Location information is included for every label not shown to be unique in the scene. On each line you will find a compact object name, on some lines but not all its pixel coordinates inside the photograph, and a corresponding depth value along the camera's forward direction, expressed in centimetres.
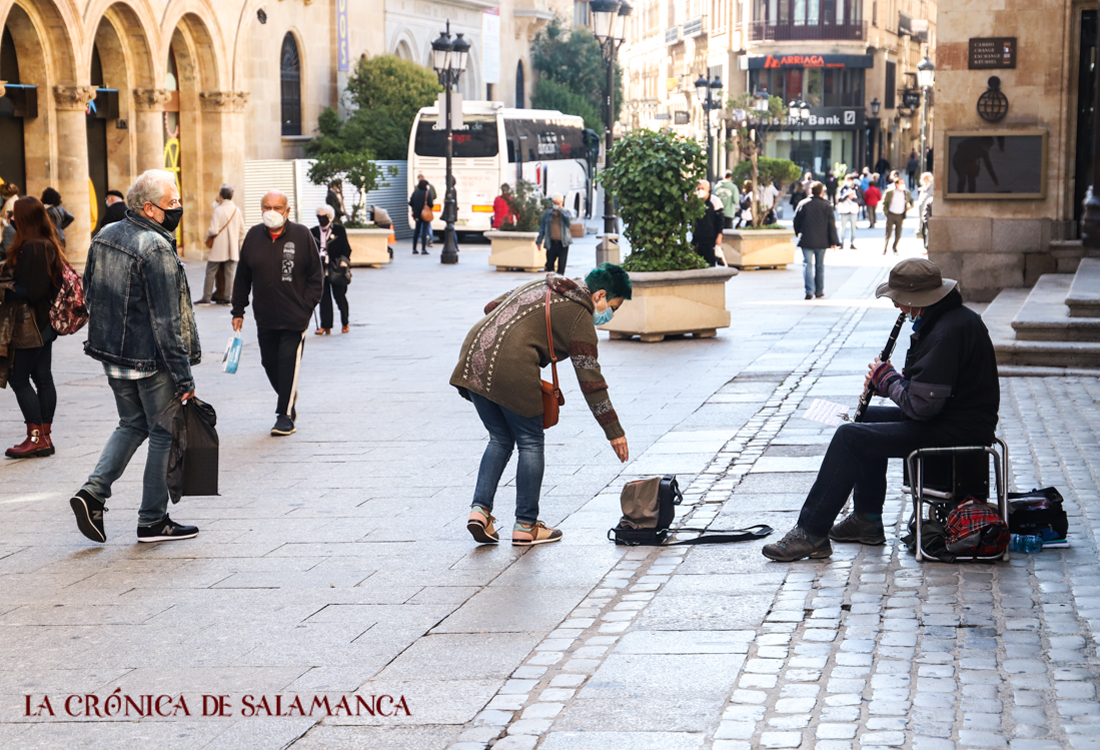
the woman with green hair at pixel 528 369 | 685
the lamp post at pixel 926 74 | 4166
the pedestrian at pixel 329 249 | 1637
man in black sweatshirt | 1024
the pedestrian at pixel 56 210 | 1461
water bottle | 655
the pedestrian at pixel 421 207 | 3209
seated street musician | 641
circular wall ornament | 1773
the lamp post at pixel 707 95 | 4131
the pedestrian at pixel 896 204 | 2861
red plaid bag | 632
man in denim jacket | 708
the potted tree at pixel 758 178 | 2505
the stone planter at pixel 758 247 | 2500
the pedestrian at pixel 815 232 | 1981
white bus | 3544
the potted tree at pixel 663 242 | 1545
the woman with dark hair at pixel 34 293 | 945
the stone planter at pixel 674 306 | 1535
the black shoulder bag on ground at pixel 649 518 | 704
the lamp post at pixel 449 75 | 2870
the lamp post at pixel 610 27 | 2480
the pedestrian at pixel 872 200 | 3869
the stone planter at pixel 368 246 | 2738
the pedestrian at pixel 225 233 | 1947
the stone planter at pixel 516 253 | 2631
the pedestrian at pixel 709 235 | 2109
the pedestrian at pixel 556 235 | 2289
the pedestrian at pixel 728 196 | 2673
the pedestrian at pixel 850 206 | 3083
